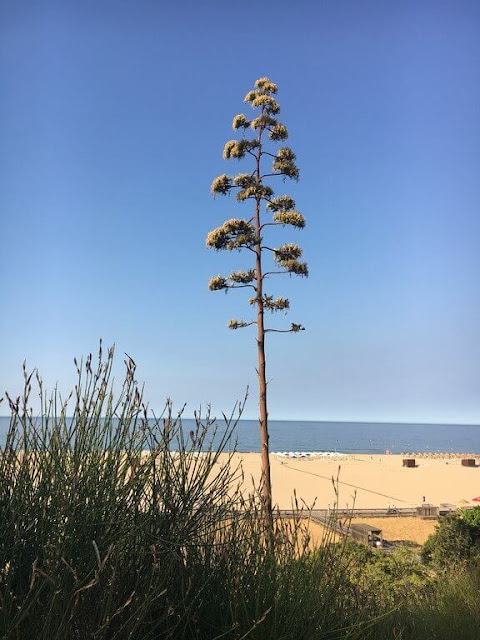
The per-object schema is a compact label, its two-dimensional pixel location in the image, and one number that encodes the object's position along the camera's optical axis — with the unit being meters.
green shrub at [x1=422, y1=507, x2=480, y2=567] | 10.41
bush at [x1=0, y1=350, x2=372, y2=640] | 2.63
